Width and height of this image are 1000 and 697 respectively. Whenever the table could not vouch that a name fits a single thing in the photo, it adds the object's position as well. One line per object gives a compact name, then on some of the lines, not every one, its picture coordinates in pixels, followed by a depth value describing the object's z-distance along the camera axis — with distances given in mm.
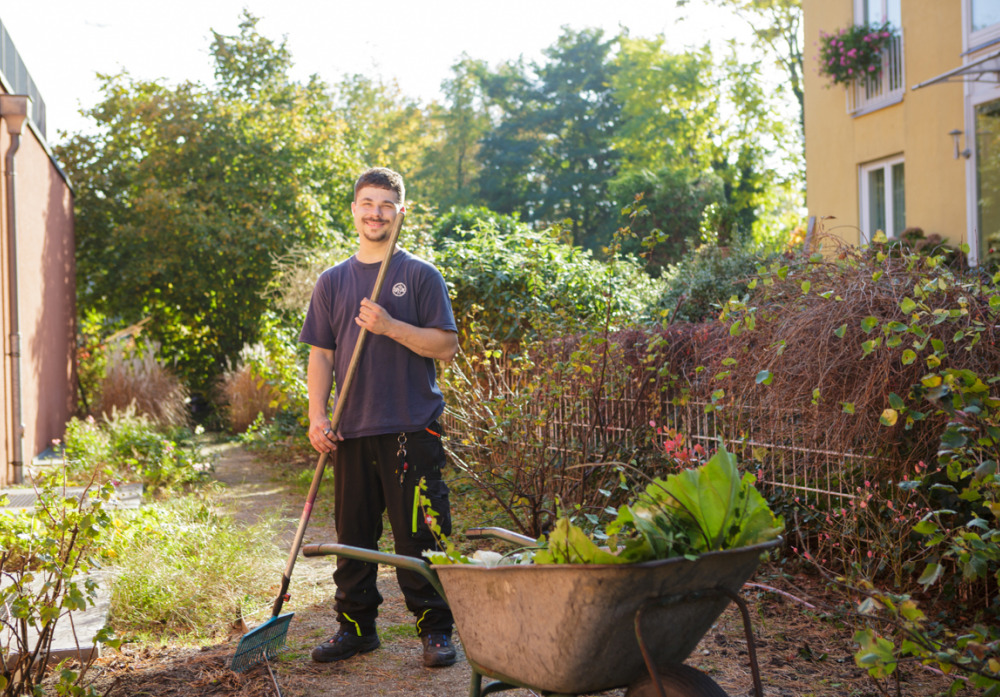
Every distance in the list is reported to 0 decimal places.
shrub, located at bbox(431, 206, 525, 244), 10117
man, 3359
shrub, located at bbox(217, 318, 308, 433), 8508
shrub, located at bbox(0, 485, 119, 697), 2453
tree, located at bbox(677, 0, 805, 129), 23922
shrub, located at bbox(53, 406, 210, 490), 6664
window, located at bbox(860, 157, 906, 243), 10570
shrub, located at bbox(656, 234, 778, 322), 9336
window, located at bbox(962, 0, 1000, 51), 8680
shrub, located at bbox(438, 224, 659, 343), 7504
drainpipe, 7293
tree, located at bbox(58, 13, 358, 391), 13148
